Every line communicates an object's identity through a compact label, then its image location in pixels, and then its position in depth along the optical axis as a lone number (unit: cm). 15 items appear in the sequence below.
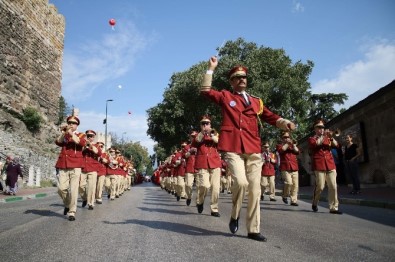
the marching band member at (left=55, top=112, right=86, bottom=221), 812
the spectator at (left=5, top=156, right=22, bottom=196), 1763
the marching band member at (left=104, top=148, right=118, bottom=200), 1549
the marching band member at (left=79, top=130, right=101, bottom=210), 1077
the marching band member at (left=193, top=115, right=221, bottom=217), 900
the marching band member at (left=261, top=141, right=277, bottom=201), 1397
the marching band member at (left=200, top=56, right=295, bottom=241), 522
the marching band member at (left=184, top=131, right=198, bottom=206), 1198
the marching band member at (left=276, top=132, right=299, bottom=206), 1172
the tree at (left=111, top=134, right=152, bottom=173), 8481
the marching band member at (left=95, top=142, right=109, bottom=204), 1277
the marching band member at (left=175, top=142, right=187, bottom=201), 1468
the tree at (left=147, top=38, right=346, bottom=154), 3409
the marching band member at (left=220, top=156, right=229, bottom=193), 2184
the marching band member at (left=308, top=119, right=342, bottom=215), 894
